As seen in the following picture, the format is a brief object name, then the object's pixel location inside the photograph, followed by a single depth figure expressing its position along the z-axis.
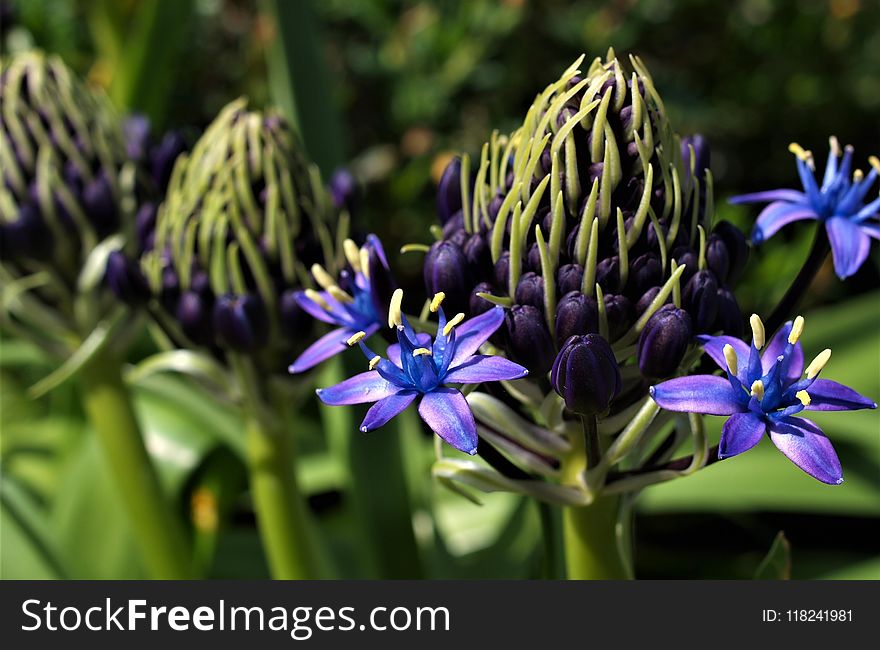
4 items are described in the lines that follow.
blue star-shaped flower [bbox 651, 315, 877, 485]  0.17
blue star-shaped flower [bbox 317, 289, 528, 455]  0.17
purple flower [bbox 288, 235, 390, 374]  0.20
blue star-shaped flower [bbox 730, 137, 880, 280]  0.20
